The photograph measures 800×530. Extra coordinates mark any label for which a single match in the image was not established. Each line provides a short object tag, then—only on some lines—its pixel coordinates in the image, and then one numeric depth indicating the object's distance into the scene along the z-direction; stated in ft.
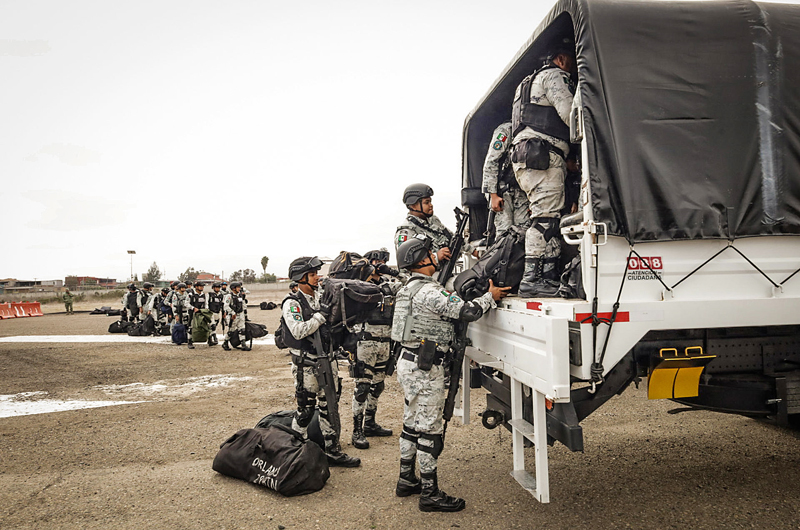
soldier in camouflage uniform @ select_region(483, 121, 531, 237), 13.84
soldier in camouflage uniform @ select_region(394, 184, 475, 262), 16.82
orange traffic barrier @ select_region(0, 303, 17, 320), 84.17
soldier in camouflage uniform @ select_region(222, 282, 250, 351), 41.63
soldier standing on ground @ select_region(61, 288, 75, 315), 91.30
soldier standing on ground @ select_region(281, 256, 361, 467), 14.87
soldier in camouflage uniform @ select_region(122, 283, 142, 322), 59.36
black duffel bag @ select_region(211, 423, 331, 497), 12.86
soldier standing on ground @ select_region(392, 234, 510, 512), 11.80
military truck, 9.14
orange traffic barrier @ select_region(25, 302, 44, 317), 88.84
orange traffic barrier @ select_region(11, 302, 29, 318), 86.75
